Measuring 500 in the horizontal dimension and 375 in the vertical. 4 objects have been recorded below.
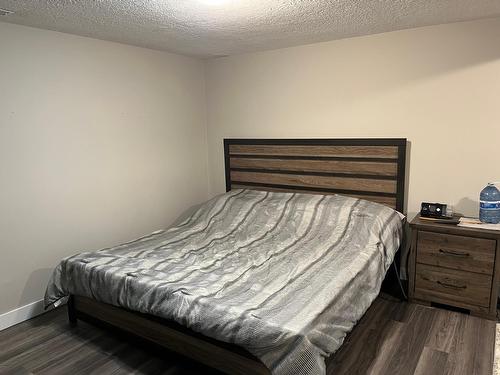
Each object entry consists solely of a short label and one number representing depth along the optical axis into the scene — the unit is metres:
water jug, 2.60
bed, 1.79
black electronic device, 2.79
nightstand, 2.53
